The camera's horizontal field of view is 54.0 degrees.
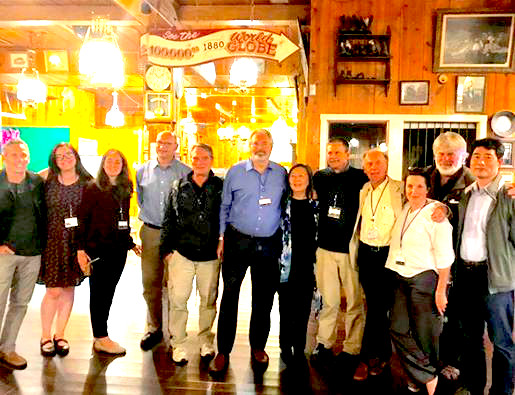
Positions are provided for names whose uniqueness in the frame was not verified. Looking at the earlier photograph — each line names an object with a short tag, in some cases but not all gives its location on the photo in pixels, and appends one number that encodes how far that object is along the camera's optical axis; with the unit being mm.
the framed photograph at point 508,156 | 5266
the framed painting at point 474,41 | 5137
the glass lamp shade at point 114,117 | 10398
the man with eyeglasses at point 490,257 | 2828
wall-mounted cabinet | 5203
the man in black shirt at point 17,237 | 3324
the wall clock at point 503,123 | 5215
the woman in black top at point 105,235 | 3529
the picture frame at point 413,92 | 5273
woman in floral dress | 3516
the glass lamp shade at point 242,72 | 6039
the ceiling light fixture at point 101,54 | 4562
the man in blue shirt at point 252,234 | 3391
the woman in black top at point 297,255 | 3395
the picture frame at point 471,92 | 5234
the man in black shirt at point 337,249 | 3436
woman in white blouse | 2836
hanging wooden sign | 4086
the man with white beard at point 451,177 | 3125
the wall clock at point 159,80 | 6242
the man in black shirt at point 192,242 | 3430
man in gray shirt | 3854
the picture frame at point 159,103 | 6227
